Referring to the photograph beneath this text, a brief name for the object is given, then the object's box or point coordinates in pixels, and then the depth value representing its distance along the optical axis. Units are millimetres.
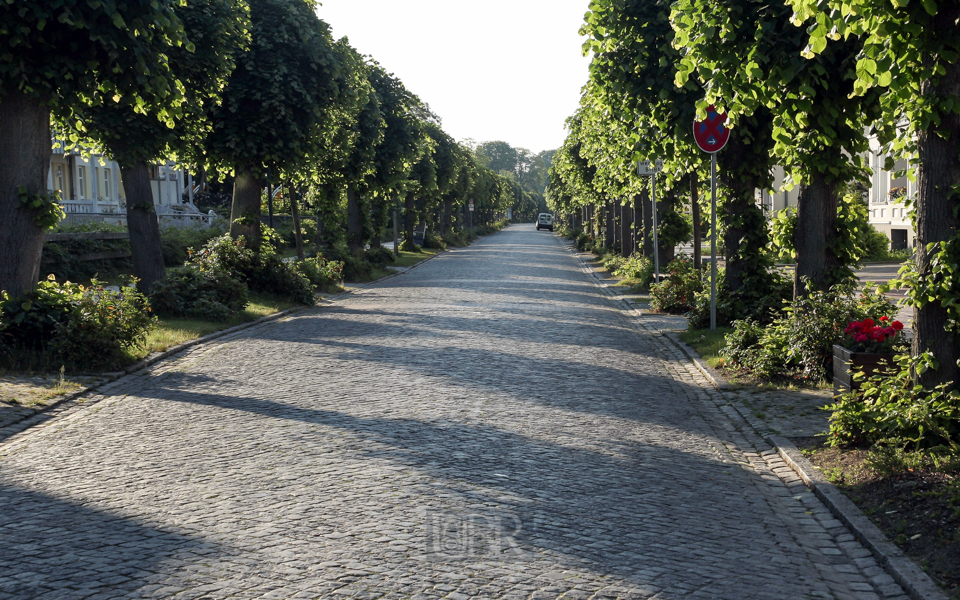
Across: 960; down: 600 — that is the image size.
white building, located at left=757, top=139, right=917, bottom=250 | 38219
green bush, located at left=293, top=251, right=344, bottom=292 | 24000
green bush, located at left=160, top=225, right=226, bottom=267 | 31109
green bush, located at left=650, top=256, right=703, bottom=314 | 18842
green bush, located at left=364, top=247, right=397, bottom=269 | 34594
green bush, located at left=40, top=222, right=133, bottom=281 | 24875
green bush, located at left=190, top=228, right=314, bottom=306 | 20453
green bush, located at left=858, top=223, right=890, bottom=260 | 36438
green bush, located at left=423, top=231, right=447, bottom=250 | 56969
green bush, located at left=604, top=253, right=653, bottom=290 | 25750
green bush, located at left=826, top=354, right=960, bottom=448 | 6305
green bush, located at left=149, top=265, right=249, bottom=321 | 16422
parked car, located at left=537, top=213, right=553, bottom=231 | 119062
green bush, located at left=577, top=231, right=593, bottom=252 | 55862
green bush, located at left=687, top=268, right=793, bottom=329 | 14000
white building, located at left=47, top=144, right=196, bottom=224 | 42062
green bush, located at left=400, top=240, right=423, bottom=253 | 52500
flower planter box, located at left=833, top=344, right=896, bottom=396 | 7938
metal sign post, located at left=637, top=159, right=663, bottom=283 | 16258
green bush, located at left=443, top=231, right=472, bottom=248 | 63528
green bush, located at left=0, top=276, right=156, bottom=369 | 10898
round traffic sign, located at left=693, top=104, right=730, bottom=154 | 12531
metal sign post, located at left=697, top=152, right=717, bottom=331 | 12930
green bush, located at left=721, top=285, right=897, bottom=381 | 9555
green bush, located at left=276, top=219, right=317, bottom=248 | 50897
